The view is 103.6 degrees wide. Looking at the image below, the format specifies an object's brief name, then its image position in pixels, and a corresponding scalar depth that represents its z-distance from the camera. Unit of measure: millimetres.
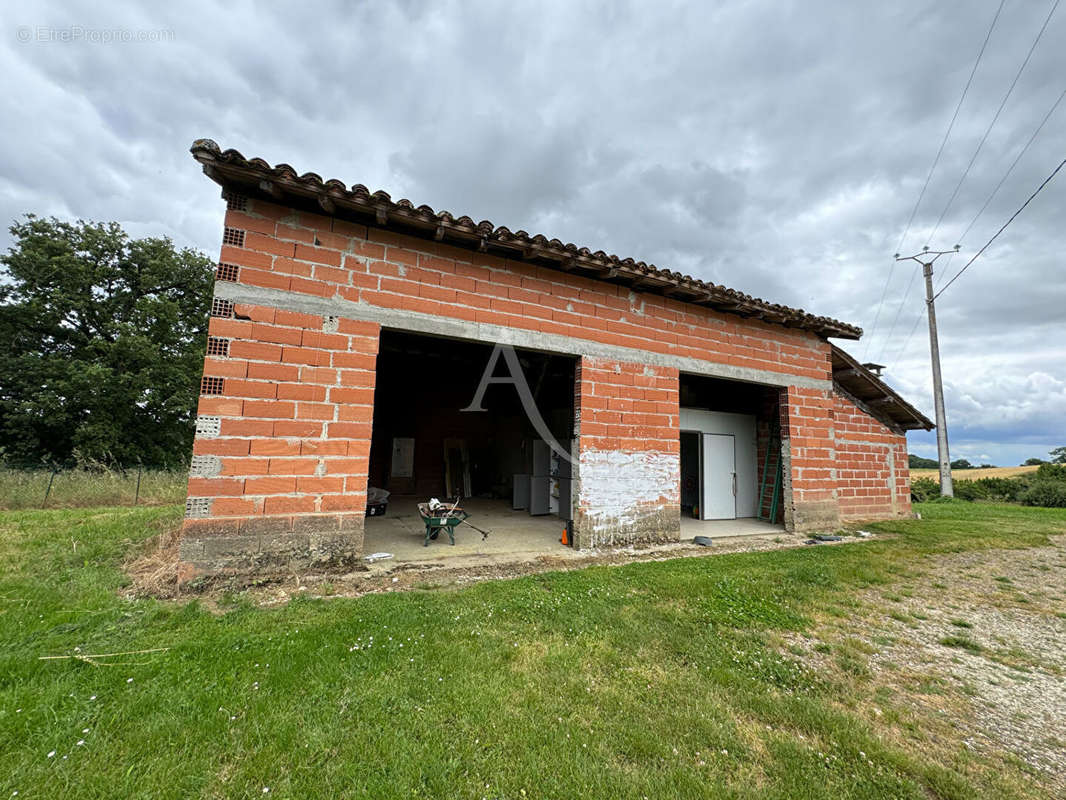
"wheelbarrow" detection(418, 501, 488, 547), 5668
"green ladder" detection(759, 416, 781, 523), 8055
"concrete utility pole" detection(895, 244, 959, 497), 16031
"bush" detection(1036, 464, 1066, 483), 17595
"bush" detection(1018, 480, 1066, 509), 15894
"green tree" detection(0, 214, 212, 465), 15758
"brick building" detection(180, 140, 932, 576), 3932
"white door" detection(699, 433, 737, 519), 8336
